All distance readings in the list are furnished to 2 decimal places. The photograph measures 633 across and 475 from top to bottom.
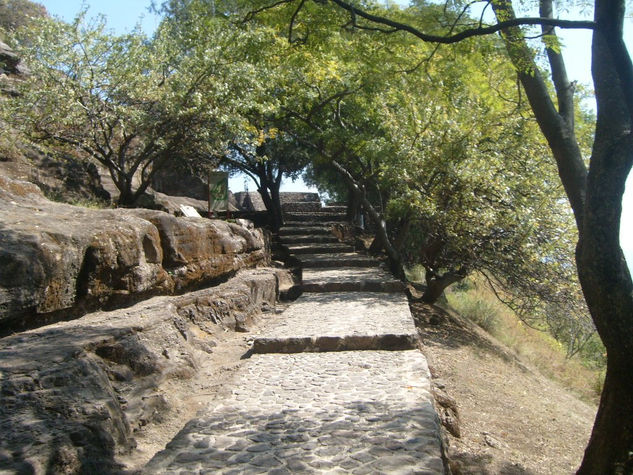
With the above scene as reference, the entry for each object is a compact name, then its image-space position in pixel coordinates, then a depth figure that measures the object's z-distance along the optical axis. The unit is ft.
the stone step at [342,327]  19.06
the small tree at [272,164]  47.01
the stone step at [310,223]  49.70
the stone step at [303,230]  47.14
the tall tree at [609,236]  12.00
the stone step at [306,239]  44.68
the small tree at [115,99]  25.40
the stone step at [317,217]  53.14
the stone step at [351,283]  30.25
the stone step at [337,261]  37.63
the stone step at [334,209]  58.60
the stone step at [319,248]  41.70
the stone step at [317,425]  10.09
